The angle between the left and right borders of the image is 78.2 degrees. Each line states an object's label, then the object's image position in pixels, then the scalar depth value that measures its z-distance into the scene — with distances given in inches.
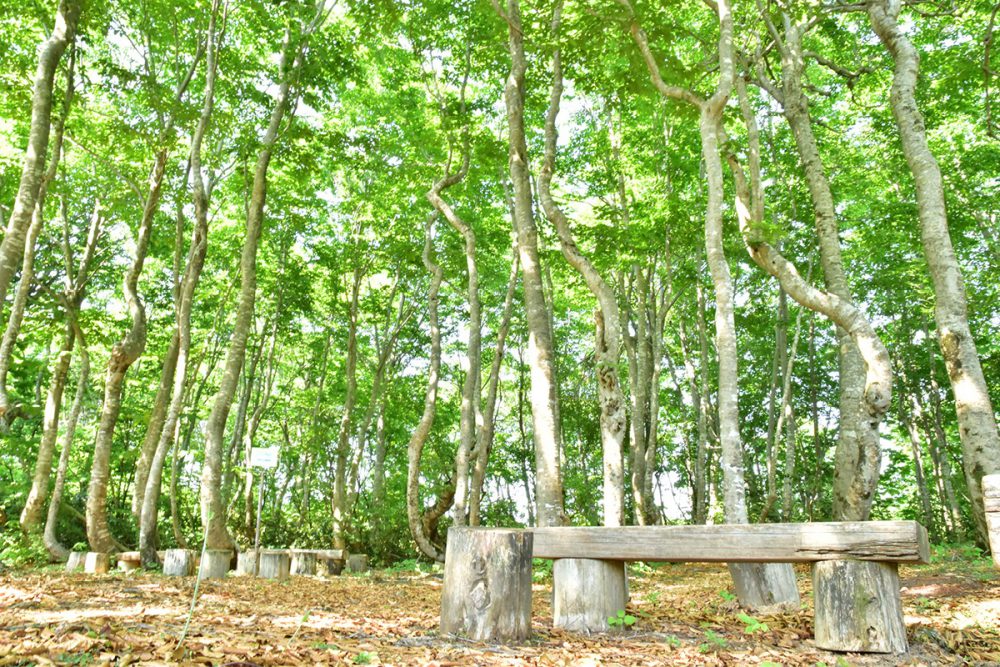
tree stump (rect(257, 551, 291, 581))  378.3
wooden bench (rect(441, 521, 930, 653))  154.6
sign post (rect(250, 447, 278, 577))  280.4
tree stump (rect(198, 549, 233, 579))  347.6
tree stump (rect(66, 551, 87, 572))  388.2
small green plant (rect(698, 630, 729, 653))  167.5
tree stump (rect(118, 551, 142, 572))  381.7
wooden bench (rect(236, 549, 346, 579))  380.2
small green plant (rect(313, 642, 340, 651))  142.2
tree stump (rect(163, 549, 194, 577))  350.6
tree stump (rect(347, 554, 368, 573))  488.7
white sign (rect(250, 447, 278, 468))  280.2
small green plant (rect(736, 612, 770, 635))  157.9
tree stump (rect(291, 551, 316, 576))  451.5
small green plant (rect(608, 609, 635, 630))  182.5
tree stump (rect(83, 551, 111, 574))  372.8
